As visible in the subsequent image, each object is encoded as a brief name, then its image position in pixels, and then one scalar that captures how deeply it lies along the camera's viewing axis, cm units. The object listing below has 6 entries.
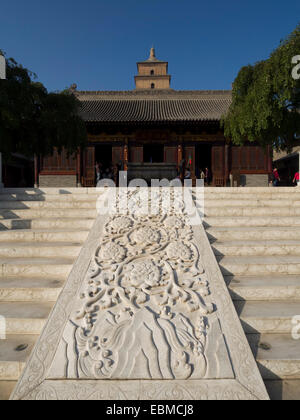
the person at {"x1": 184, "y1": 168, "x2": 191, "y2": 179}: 1116
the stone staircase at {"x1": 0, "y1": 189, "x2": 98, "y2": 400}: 204
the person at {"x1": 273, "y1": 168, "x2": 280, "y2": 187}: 1202
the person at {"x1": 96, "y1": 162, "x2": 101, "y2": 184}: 1197
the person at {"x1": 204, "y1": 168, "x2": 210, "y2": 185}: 1286
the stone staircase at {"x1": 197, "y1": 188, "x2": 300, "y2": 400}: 181
